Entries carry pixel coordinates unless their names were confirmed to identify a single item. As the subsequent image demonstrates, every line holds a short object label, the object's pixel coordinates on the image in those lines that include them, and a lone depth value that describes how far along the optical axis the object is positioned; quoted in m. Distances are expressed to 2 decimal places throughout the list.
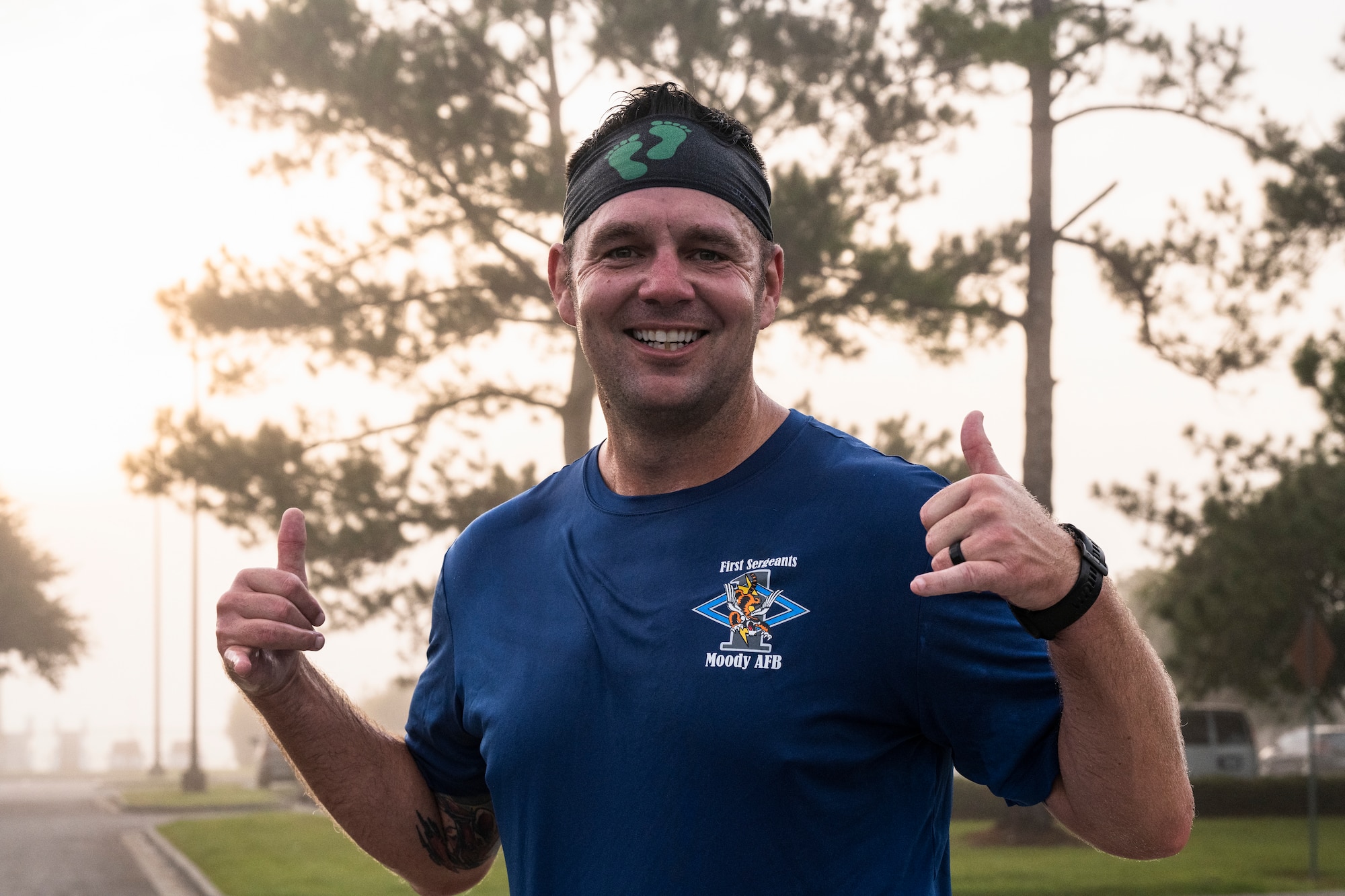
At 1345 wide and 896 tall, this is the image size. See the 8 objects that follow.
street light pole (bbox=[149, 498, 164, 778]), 41.84
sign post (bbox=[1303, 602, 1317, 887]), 14.63
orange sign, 15.05
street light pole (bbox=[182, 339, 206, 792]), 34.31
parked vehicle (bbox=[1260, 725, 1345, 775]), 35.81
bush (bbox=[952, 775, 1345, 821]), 24.09
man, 1.99
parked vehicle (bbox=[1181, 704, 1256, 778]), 26.42
